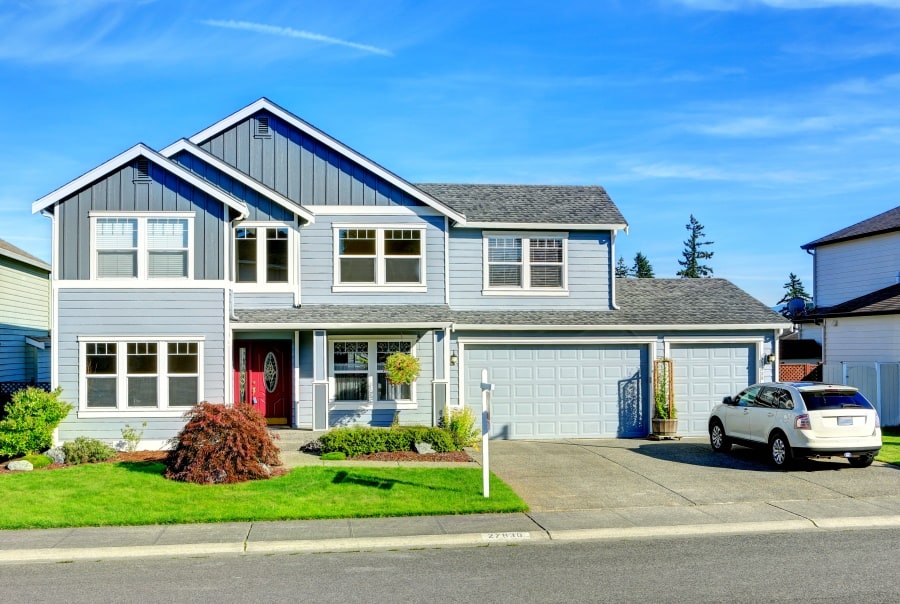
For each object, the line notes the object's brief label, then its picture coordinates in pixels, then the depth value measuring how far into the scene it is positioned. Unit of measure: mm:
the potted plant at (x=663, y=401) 20656
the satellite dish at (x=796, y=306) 33375
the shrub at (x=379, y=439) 16812
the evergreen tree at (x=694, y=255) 73125
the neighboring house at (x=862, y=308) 23953
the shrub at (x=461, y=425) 18312
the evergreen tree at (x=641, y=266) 75500
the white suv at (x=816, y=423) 15078
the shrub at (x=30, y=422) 15859
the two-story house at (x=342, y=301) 17641
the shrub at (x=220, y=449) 14070
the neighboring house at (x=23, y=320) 26875
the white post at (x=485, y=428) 12836
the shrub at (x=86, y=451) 16078
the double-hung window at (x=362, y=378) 19734
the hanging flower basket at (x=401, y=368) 18609
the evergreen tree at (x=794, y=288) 77000
